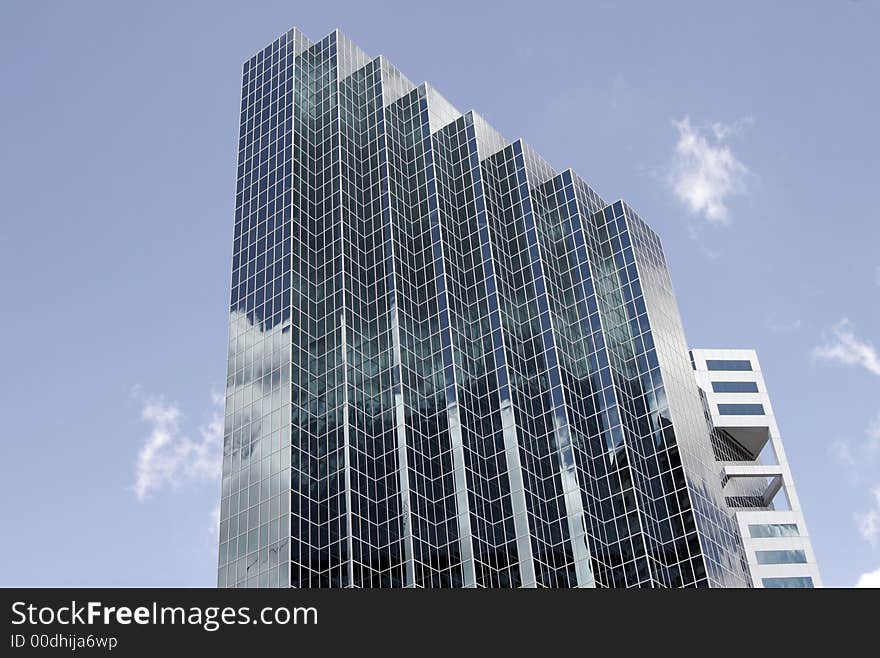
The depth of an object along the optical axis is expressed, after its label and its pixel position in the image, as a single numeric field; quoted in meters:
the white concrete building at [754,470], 124.44
